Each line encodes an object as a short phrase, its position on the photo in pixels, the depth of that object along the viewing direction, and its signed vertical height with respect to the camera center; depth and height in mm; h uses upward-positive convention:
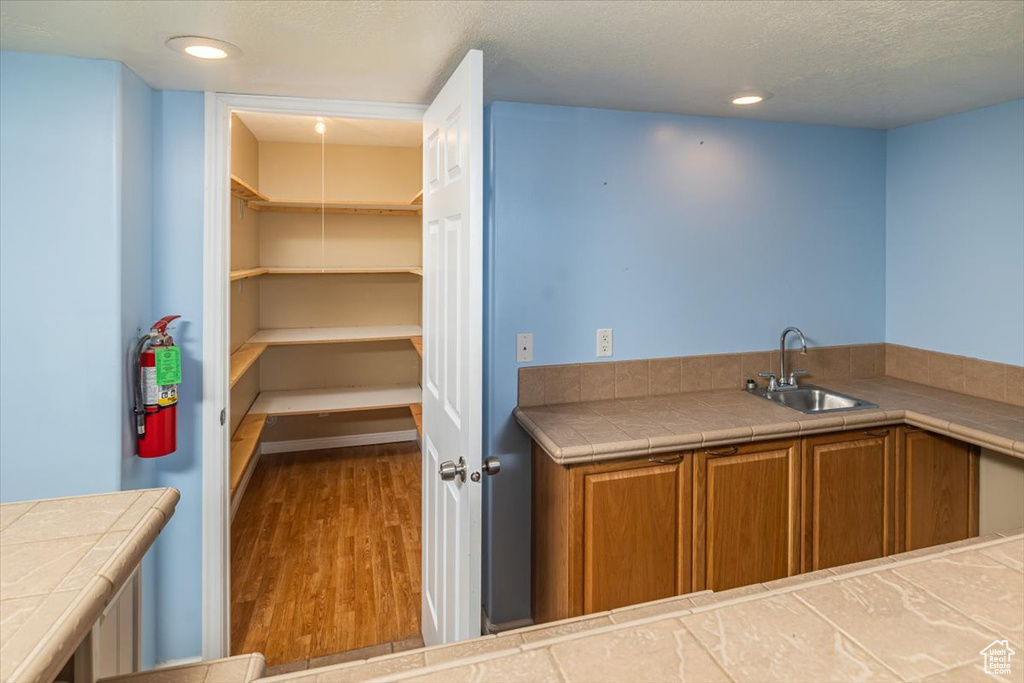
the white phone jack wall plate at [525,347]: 2459 -89
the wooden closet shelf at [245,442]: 3162 -688
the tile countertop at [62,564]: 554 -273
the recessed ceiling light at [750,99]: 2288 +862
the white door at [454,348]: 1603 -70
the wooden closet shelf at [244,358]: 3033 -189
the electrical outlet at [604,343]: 2578 -76
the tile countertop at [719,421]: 2039 -354
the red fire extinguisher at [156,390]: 1992 -215
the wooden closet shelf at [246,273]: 3038 +285
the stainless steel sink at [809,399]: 2676 -327
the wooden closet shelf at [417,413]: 3735 -600
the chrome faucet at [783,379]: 2734 -242
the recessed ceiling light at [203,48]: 1661 +773
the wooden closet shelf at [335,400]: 4203 -549
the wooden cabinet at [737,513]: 2057 -688
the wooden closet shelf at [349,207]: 4176 +845
